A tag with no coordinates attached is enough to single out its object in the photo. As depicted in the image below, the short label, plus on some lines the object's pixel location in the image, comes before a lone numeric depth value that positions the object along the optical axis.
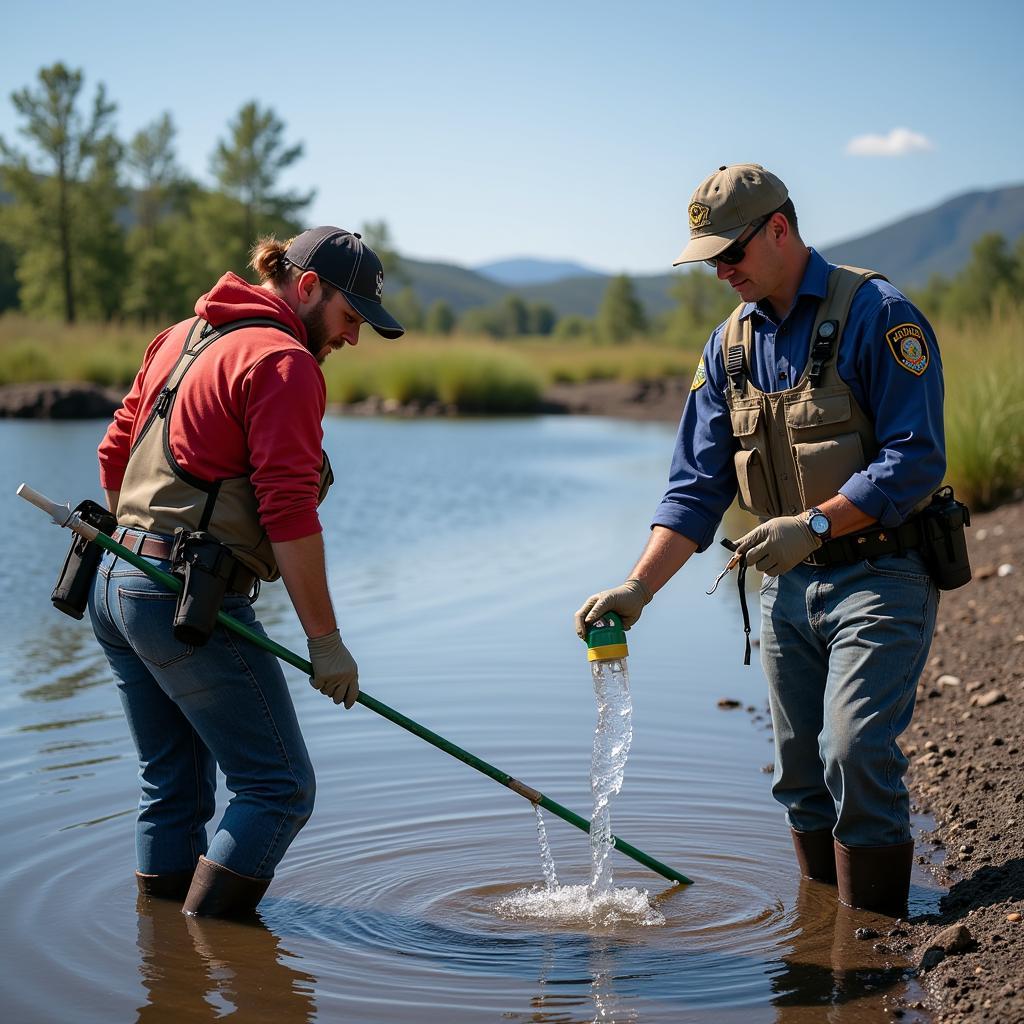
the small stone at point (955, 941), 3.48
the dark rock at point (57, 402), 26.19
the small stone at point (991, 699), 5.64
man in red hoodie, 3.38
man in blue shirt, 3.56
